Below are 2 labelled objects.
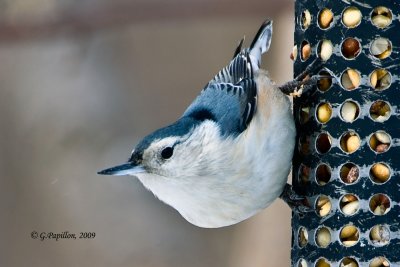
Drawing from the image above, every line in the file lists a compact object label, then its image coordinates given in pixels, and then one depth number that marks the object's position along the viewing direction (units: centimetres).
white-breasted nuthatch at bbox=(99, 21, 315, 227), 496
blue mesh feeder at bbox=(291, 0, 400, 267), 471
